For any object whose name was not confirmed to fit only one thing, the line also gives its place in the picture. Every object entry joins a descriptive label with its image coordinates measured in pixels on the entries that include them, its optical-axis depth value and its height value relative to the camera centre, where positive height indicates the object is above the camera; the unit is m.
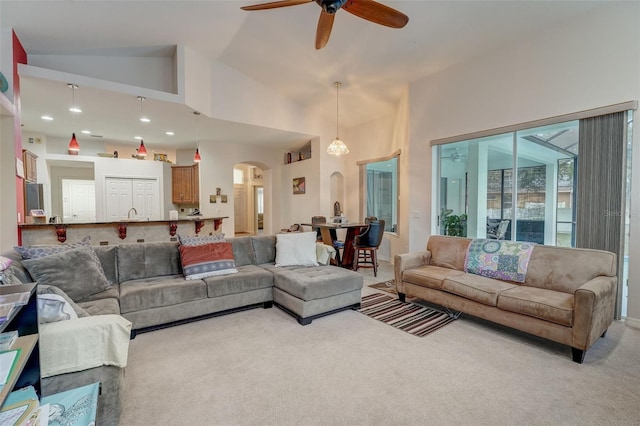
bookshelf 1.33 -0.58
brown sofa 2.30 -0.85
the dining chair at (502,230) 4.11 -0.37
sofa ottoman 3.02 -0.94
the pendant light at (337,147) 5.43 +1.10
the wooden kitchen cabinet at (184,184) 7.56 +0.59
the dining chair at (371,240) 4.91 -0.61
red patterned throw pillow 3.17 -0.62
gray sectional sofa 2.71 -0.85
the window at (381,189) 6.32 +0.36
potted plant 4.73 -0.31
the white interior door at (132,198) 7.10 +0.21
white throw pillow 3.77 -0.59
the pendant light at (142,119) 4.36 +1.62
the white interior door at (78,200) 7.21 +0.17
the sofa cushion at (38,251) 2.47 -0.39
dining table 5.14 -0.61
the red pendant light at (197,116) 5.01 +1.63
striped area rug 2.98 -1.26
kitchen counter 4.11 -0.36
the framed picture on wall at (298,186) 7.65 +0.53
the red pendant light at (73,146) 4.04 +0.84
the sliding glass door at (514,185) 3.60 +0.28
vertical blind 3.04 +0.22
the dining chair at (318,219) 6.39 -0.32
